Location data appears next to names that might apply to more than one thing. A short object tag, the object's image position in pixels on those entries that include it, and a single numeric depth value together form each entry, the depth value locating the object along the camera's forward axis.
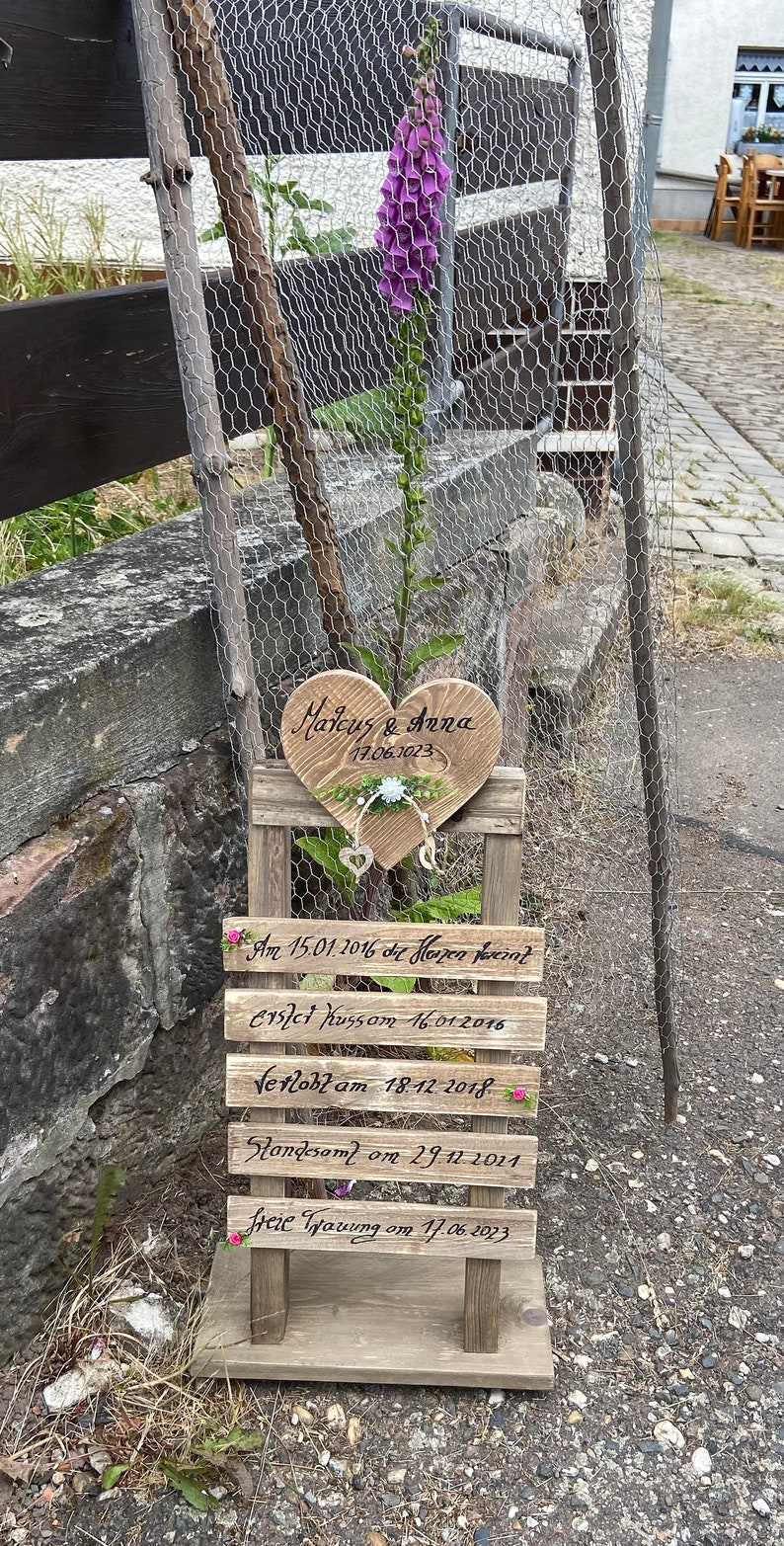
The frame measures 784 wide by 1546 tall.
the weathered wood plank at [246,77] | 1.75
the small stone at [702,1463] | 1.67
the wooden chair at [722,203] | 18.12
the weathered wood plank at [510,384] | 3.15
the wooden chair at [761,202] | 17.39
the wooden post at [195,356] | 1.59
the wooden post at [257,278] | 1.64
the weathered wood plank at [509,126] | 2.74
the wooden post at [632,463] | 1.61
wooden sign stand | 1.61
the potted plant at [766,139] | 19.34
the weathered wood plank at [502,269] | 2.97
